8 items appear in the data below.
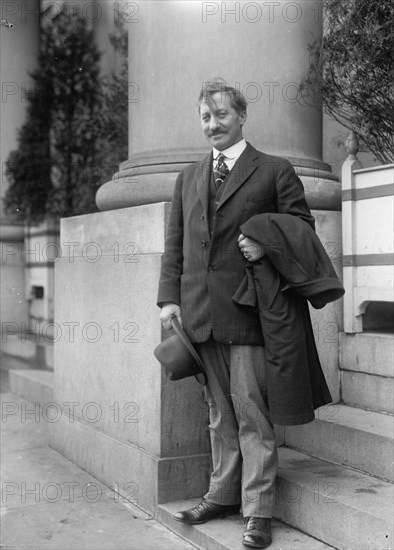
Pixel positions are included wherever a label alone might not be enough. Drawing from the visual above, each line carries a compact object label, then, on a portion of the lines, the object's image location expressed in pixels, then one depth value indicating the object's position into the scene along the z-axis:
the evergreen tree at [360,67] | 4.45
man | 3.55
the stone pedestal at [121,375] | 4.30
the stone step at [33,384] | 7.12
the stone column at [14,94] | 11.62
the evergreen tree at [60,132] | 10.32
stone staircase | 3.44
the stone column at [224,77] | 4.78
